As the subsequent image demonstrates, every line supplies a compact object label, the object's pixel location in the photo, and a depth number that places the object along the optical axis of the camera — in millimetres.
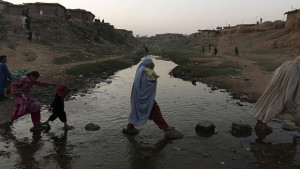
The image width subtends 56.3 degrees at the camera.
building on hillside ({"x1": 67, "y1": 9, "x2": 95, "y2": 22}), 51238
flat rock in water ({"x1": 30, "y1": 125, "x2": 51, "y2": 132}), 7759
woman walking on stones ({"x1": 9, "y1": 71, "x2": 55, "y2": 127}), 7598
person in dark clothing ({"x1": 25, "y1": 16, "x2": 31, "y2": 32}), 28159
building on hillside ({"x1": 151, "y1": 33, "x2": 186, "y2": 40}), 141125
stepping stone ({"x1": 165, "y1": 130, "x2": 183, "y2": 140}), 7543
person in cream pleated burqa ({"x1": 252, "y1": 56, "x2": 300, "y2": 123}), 7469
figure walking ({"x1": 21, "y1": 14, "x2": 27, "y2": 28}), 30453
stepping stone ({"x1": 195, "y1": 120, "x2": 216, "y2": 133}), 8125
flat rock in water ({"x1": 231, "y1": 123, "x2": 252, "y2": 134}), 8175
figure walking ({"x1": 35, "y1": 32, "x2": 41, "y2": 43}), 28453
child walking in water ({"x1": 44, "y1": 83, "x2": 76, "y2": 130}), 7797
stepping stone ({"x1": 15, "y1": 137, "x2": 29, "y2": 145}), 6887
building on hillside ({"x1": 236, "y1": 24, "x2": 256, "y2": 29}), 73819
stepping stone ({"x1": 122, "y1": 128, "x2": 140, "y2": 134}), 7781
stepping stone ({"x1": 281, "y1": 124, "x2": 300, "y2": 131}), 8297
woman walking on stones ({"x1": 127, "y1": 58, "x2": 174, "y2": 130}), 7500
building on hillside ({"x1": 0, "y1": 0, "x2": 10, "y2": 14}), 41156
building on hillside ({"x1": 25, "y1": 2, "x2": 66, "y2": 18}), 42375
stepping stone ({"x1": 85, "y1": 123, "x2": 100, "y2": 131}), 8133
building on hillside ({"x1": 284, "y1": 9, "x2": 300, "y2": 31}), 43738
